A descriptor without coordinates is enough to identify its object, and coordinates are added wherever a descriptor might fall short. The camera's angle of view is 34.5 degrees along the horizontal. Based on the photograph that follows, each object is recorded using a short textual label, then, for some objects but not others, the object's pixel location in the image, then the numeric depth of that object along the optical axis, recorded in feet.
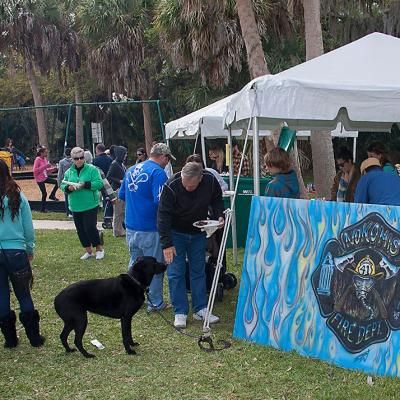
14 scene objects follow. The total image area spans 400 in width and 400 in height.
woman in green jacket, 30.25
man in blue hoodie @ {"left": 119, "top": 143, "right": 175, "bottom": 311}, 21.63
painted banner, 15.80
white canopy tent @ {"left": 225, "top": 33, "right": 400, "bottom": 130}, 18.07
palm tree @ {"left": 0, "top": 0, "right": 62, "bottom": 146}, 97.55
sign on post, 55.72
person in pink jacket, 54.60
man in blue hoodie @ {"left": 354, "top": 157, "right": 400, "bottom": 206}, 19.10
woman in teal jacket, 18.04
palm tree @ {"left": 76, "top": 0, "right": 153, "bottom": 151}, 82.48
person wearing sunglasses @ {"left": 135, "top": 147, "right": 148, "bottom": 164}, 43.48
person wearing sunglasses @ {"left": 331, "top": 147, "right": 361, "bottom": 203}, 25.07
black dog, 17.78
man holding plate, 19.74
